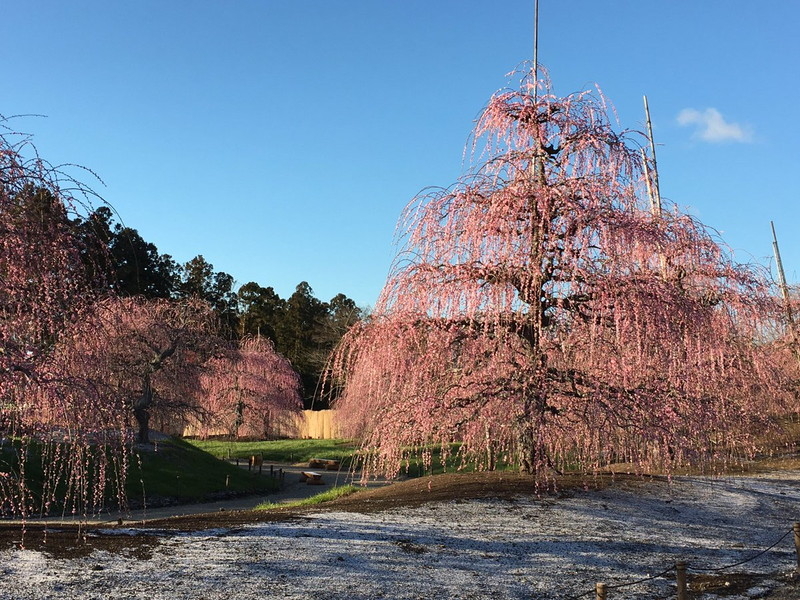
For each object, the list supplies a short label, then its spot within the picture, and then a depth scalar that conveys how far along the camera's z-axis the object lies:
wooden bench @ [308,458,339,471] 31.74
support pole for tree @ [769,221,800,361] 18.50
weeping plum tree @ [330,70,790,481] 10.73
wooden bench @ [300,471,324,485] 25.69
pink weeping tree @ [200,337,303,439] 37.16
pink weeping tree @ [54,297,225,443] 24.36
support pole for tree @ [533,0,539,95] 12.92
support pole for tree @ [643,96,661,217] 17.28
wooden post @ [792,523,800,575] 8.96
